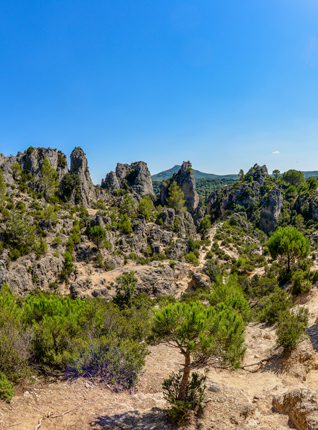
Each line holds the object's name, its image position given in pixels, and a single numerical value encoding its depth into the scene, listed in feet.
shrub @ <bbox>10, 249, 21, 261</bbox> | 98.39
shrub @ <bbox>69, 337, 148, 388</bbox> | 30.01
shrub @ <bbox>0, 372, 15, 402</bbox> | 22.29
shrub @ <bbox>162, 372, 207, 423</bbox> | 22.41
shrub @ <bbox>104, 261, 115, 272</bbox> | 116.47
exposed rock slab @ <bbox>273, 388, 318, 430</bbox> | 19.30
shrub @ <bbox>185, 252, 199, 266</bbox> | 139.03
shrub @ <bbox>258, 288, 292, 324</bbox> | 52.70
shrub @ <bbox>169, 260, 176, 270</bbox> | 122.11
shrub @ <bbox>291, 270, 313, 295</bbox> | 64.39
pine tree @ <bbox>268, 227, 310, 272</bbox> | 80.02
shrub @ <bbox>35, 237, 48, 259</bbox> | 105.33
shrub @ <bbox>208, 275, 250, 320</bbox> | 45.19
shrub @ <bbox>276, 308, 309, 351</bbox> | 33.73
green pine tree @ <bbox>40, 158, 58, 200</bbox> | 153.48
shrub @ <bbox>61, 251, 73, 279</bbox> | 106.22
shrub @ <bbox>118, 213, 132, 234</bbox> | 149.07
